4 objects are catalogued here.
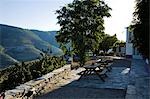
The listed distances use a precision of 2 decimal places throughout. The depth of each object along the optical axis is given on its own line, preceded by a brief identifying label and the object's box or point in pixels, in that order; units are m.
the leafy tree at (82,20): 10.87
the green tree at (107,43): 22.93
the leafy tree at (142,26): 4.95
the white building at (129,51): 20.18
